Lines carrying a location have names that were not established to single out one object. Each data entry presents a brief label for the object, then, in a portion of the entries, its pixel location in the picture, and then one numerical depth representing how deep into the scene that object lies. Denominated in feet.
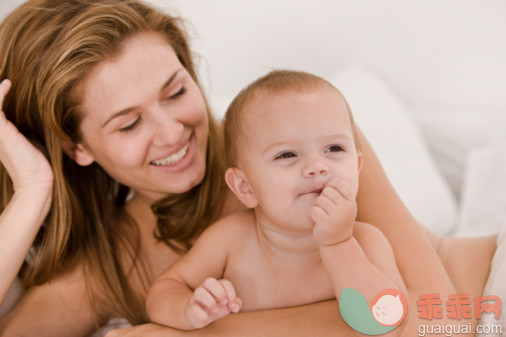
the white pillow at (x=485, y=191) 6.10
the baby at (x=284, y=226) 3.28
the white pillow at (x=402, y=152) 6.22
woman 4.02
